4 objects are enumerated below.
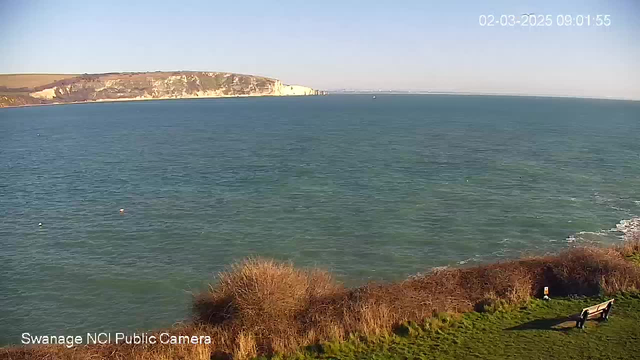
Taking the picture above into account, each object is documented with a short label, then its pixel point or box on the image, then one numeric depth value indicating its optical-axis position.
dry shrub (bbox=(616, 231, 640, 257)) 24.58
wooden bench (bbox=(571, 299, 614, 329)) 16.30
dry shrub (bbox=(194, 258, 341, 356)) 16.23
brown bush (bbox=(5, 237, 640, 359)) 15.88
